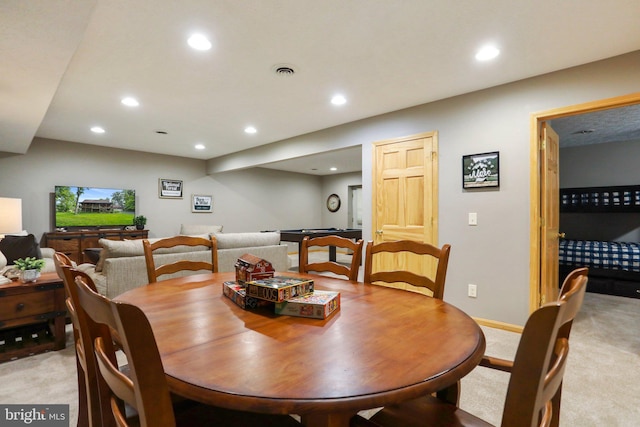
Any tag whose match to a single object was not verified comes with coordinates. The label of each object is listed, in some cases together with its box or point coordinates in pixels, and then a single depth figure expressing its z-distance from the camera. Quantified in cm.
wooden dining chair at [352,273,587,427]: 49
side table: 242
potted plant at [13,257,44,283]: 254
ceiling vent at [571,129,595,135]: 476
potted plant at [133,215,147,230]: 615
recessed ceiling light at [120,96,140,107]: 354
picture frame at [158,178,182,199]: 671
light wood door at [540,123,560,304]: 299
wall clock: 950
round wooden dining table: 65
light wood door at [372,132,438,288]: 360
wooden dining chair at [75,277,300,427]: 51
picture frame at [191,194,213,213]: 717
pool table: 540
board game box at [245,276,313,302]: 115
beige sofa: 273
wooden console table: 520
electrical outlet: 328
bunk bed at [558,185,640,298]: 429
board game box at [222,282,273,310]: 122
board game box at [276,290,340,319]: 111
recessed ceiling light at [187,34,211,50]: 232
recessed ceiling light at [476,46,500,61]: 245
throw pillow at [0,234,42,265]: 356
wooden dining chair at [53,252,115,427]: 83
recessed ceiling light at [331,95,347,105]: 350
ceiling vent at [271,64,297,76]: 278
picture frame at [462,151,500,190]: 316
